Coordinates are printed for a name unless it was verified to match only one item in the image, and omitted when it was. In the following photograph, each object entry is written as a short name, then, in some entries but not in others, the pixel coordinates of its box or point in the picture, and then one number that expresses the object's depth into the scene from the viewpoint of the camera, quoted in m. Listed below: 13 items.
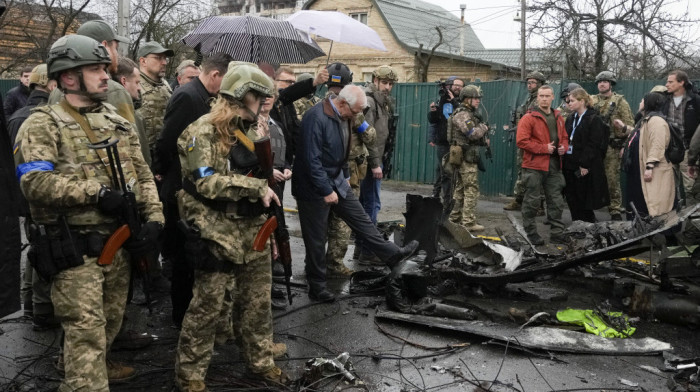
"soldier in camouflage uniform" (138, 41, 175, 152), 6.28
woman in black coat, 8.84
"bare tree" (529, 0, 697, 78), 14.75
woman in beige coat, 8.11
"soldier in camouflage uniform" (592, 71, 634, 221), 10.17
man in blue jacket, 5.93
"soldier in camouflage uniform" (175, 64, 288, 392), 3.87
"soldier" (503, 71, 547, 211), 10.68
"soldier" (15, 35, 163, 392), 3.44
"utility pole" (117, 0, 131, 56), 13.96
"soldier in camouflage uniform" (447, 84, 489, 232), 9.21
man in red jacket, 8.40
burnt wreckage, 5.01
